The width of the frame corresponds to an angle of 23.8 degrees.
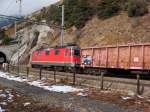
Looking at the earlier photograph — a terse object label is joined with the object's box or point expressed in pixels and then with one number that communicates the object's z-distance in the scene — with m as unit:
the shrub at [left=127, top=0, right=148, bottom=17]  51.39
